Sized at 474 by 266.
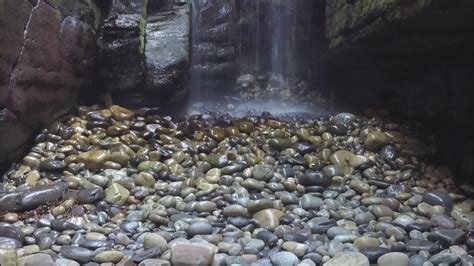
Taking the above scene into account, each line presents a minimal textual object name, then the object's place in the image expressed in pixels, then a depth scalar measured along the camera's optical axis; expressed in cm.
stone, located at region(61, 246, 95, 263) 296
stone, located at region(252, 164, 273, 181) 428
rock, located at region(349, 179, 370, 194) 412
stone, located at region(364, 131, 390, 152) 488
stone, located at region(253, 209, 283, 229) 351
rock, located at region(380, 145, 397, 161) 466
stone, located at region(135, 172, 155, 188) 418
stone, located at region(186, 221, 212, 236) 334
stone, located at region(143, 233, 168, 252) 309
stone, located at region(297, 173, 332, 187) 421
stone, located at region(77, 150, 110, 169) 443
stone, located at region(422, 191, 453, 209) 388
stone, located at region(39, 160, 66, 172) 431
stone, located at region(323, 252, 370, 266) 285
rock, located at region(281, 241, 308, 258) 307
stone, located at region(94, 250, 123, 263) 294
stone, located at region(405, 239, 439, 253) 315
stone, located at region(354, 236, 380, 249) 317
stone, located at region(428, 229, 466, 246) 326
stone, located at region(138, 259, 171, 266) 284
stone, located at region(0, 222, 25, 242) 318
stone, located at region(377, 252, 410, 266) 293
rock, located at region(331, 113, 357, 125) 553
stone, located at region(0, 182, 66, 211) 364
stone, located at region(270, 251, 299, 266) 292
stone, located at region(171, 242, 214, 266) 287
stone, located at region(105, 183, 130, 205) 387
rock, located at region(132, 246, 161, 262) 294
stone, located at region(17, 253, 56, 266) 284
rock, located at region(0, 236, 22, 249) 301
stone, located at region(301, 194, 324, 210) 384
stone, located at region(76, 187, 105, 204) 379
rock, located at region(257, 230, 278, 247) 322
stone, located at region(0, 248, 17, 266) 281
